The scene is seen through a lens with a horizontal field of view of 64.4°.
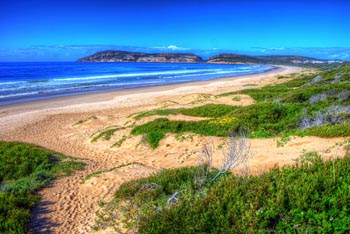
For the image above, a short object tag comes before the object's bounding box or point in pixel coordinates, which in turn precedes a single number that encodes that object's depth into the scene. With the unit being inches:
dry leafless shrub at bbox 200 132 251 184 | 213.4
